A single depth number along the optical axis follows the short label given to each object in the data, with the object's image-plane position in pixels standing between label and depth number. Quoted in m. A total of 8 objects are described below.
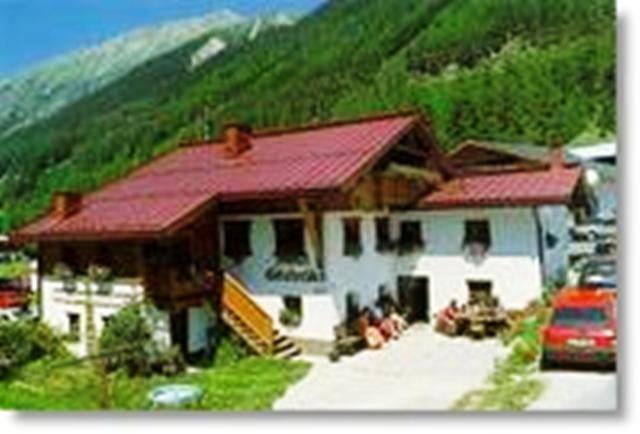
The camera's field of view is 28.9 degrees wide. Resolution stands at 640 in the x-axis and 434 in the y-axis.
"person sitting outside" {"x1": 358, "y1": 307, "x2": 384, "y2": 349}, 12.07
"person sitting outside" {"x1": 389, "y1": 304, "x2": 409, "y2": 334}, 12.24
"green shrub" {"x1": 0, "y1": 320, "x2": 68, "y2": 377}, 11.05
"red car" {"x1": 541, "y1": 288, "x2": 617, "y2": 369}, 8.91
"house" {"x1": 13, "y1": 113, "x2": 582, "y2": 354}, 12.02
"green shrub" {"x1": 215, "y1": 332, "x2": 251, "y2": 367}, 12.12
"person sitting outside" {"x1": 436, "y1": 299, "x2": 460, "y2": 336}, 11.75
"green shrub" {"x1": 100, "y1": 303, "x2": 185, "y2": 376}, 11.10
